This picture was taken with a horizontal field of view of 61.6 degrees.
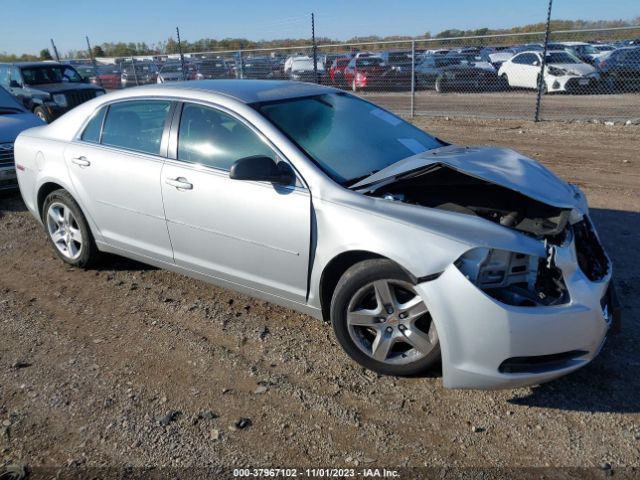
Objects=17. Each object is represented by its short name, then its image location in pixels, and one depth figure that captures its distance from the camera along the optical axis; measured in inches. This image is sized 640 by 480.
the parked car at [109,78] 936.9
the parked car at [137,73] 880.0
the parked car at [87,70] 951.6
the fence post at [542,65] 413.9
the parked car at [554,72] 613.6
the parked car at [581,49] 660.7
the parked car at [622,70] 532.4
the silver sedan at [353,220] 106.6
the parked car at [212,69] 757.9
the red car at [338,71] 702.5
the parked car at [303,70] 674.8
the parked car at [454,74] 634.2
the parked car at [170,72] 813.9
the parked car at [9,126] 277.6
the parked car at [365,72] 653.9
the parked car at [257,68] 711.2
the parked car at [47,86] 486.6
